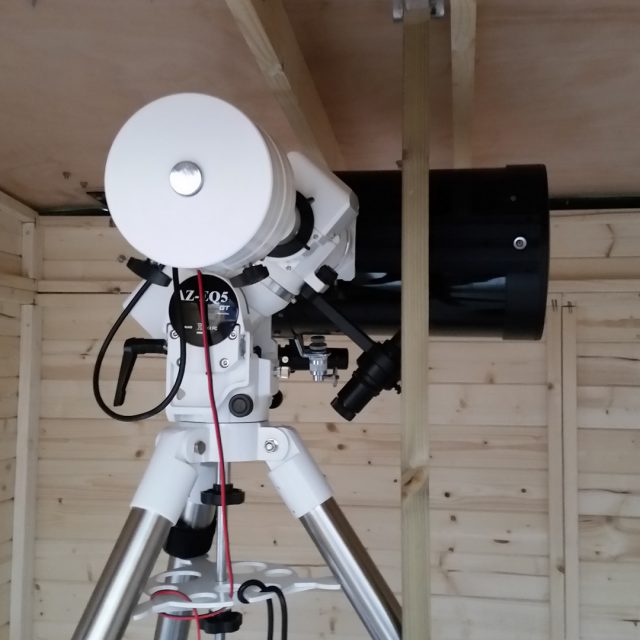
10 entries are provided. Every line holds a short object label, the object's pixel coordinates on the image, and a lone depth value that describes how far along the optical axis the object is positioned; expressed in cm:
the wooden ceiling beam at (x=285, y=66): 79
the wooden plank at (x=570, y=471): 161
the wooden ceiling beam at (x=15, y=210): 169
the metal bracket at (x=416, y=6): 80
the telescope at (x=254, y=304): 65
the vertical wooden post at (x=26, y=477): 180
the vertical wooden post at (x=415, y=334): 72
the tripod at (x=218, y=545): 67
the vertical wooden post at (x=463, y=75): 78
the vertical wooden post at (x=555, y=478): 162
